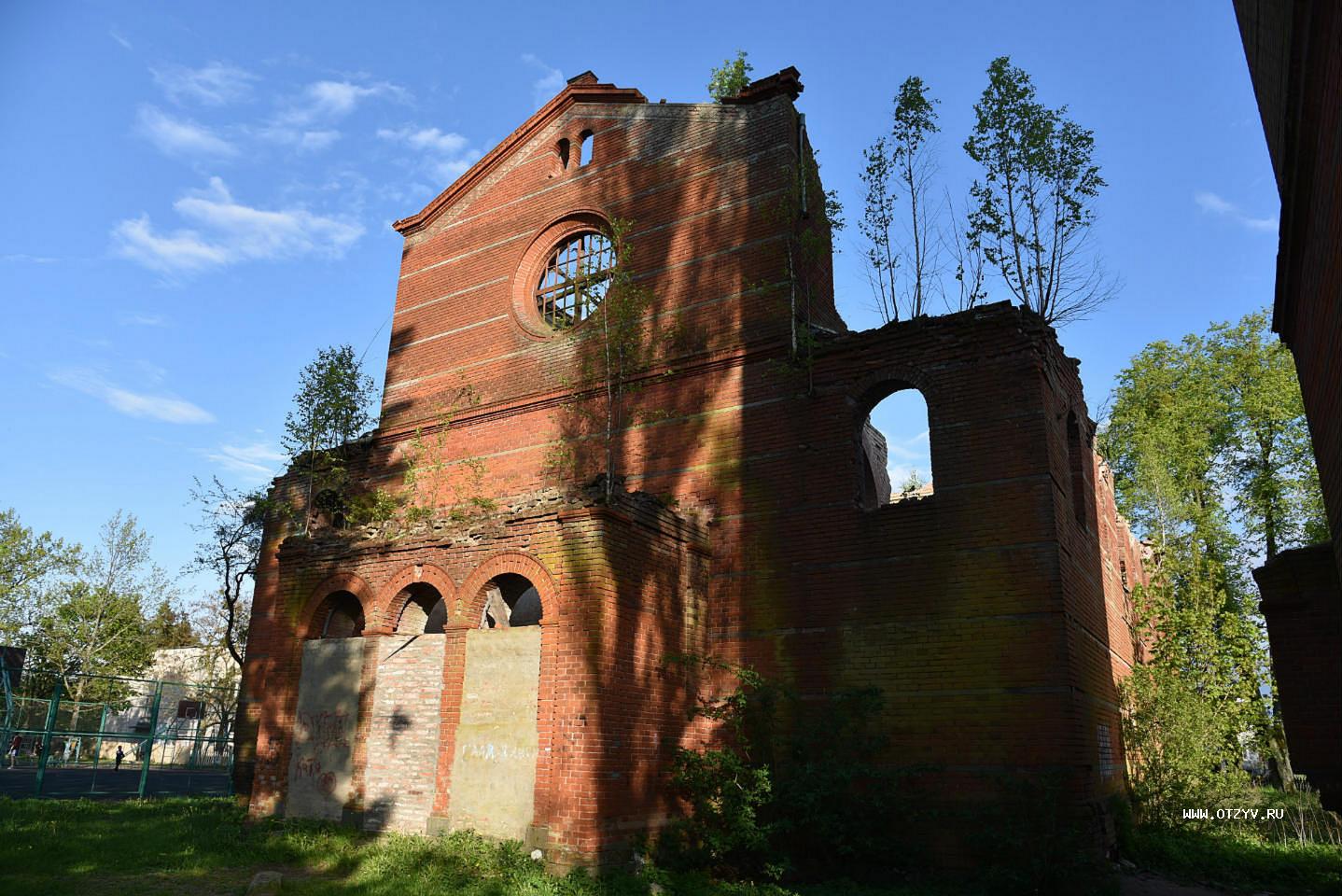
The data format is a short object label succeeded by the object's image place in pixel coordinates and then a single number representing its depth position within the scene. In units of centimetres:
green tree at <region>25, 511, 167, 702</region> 3759
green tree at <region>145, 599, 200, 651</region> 4184
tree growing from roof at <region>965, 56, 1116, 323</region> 1302
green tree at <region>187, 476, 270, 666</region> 2248
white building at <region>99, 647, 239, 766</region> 3712
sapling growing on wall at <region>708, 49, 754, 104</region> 2203
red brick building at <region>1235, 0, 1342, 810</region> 513
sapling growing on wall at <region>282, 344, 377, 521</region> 1786
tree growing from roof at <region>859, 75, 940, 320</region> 1423
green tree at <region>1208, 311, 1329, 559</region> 2511
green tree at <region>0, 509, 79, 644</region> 3725
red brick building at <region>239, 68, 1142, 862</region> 1016
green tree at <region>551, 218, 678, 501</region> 1423
